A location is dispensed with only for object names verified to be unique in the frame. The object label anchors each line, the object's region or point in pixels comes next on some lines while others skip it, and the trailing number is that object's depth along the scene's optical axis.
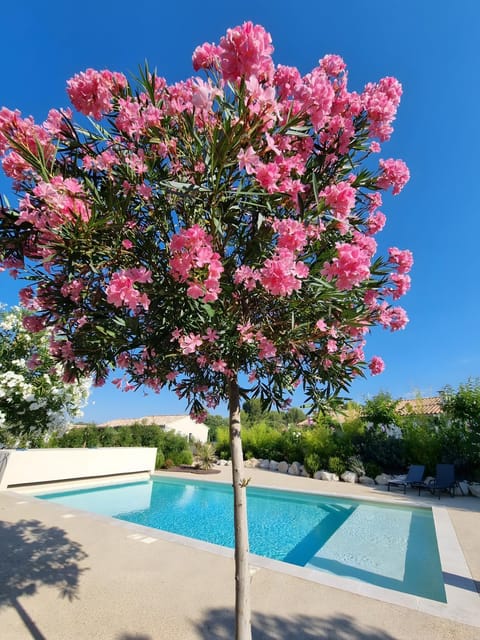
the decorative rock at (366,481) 13.52
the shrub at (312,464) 15.01
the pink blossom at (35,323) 2.57
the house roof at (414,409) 16.52
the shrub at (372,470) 13.96
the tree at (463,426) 12.02
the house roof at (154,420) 34.50
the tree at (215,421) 45.15
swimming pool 5.97
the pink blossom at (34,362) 3.00
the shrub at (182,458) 18.38
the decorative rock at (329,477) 14.14
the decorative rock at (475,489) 10.97
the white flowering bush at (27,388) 7.76
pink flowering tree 1.99
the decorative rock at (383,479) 13.29
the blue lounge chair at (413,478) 11.71
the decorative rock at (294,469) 15.84
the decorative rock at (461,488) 11.25
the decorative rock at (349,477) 13.79
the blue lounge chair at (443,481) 10.93
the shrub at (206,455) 17.19
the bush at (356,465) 13.99
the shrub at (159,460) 16.97
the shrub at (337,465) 14.34
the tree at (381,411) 15.82
